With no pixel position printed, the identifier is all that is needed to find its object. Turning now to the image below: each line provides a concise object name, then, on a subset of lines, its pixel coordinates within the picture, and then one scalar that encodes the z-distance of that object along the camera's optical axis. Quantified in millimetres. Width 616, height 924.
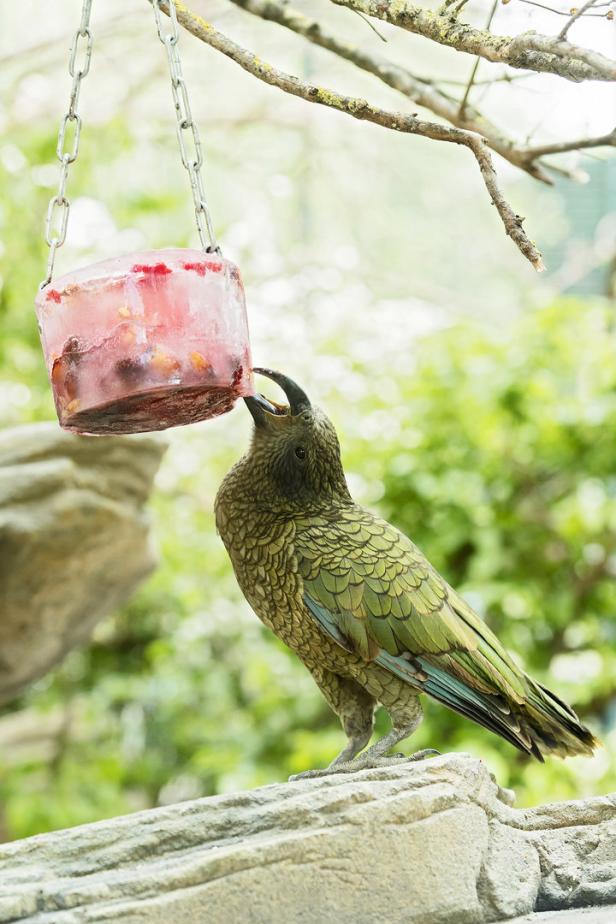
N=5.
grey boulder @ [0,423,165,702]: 4695
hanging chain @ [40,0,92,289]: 3688
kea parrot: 3866
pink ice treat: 3637
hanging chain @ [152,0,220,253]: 3677
